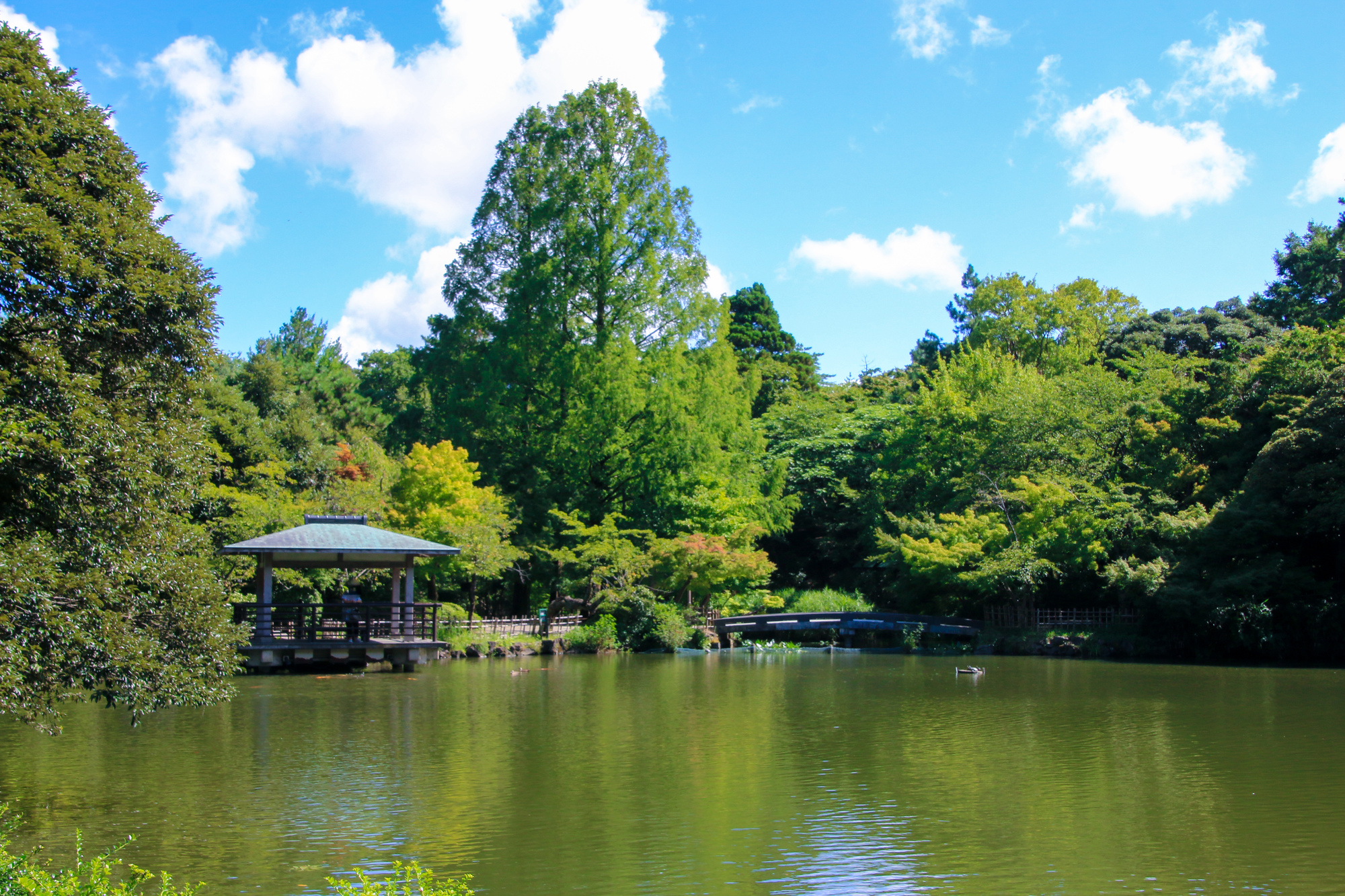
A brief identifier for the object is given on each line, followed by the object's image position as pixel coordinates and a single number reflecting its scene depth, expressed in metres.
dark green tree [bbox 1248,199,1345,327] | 35.38
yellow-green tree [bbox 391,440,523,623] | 24.22
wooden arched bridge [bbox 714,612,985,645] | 28.84
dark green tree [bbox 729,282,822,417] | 44.56
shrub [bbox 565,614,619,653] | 26.19
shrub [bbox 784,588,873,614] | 32.81
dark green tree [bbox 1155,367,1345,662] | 21.82
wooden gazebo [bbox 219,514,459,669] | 19.98
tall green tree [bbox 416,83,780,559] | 28.62
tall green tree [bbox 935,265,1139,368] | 40.28
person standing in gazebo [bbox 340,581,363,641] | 20.62
